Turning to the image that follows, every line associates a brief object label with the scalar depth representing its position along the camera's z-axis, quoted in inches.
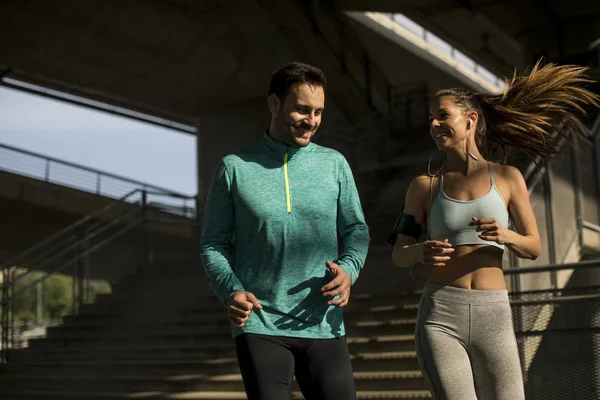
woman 117.2
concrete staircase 327.0
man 109.5
